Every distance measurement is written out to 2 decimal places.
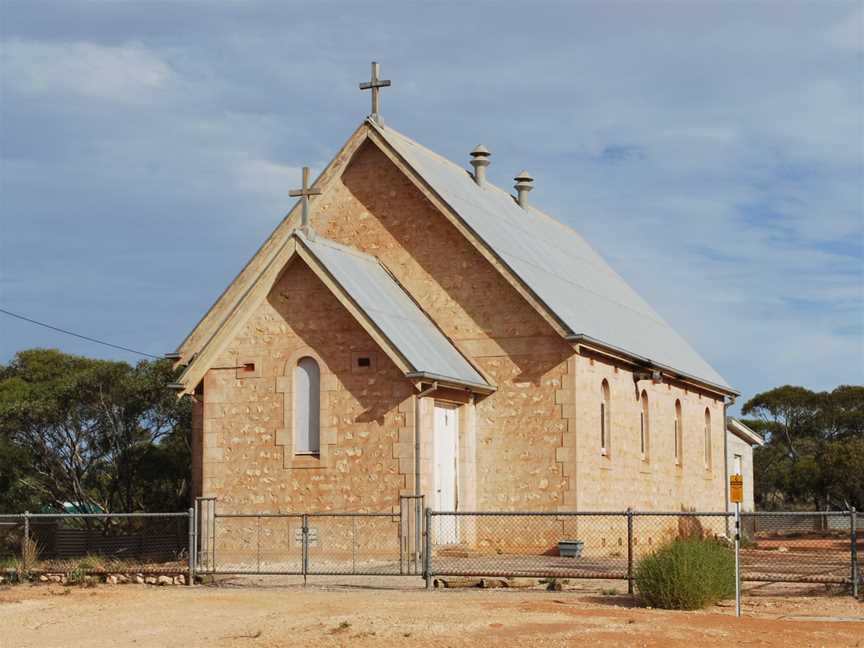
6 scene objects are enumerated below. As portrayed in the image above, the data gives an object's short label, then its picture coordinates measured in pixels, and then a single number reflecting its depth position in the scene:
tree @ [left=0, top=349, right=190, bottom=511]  43.28
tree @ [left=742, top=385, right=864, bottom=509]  71.31
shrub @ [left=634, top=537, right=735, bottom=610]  20.02
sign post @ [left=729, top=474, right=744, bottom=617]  19.25
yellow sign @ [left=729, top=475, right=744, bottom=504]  19.70
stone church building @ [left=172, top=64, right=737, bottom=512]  27.59
